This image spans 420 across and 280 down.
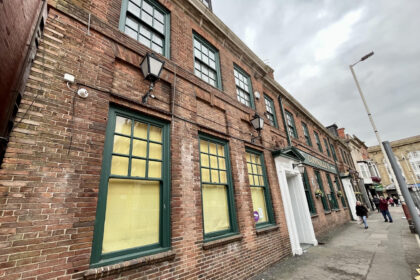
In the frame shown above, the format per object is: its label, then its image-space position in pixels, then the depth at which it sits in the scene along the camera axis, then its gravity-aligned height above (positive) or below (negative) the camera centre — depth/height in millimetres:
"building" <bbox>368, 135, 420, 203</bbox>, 41906 +7183
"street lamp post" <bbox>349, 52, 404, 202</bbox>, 7979 +4058
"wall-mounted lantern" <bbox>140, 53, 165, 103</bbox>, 4070 +2906
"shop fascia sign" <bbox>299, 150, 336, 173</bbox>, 11172 +2116
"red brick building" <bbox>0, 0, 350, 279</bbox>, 2578 +904
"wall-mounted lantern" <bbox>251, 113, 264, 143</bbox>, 7171 +2825
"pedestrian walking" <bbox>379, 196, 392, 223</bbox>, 12664 -1021
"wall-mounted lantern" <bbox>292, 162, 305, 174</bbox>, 8789 +1369
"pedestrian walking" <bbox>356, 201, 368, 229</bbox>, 11156 -978
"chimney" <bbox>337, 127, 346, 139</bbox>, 24147 +7543
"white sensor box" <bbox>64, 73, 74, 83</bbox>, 3201 +2205
